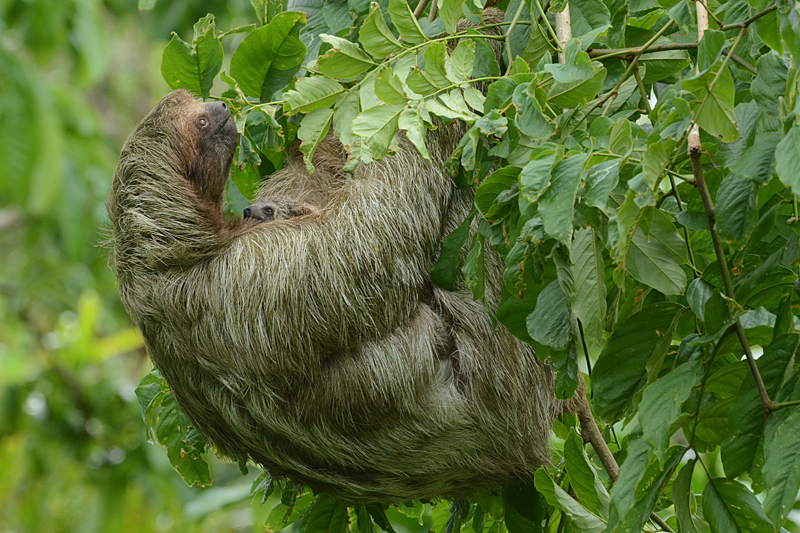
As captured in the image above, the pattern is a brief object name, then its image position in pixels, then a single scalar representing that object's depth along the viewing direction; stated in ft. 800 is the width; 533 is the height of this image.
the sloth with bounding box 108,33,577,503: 23.53
